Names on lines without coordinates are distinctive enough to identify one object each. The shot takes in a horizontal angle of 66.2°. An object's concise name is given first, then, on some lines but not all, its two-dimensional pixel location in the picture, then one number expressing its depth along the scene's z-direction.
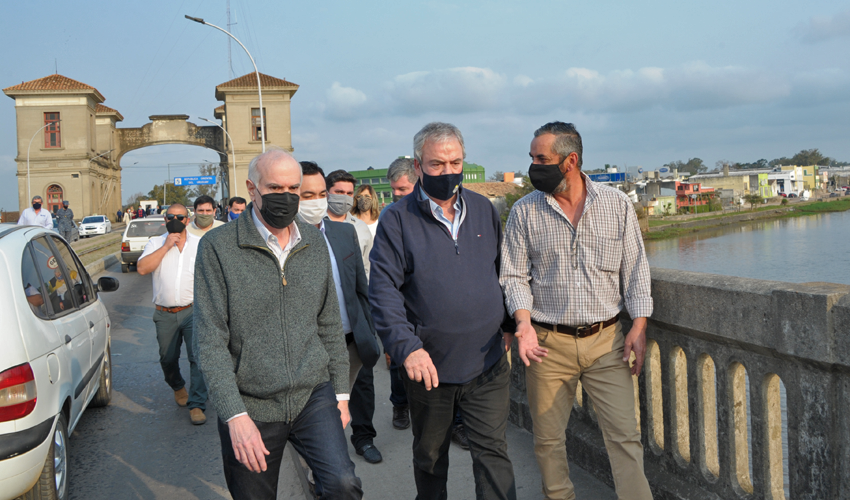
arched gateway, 53.00
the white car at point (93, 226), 43.56
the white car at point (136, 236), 19.89
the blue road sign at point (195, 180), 59.46
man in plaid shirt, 3.10
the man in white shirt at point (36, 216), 16.89
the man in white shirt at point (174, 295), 5.83
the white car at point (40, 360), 3.37
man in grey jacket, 2.54
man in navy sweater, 3.00
